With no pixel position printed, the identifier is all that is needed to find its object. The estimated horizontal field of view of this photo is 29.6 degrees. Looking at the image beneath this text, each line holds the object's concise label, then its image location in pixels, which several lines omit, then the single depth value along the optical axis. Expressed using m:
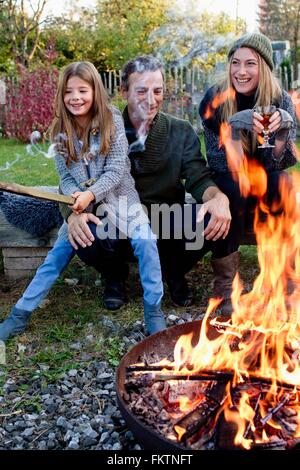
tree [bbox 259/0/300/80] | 17.56
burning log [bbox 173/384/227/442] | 2.07
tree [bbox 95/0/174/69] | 16.12
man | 3.19
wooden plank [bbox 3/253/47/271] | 4.03
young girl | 3.15
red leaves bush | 11.29
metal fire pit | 1.94
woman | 3.20
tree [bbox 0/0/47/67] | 16.69
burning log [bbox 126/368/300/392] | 2.19
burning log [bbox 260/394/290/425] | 2.09
